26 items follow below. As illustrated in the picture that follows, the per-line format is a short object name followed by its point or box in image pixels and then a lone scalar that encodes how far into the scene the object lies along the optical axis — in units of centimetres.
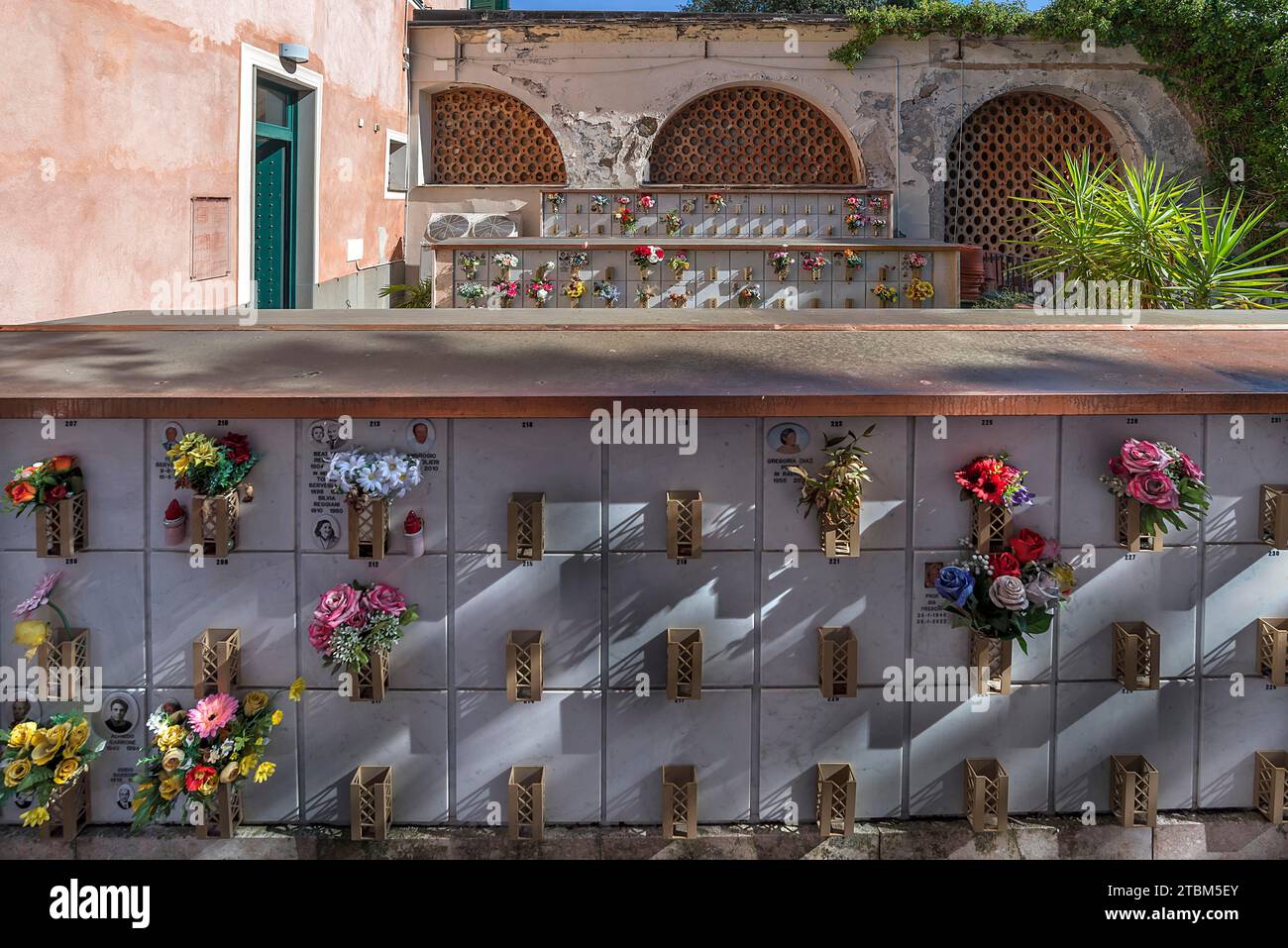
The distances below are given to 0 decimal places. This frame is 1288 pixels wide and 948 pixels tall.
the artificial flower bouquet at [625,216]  1202
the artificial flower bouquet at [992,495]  231
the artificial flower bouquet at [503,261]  796
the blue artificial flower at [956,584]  229
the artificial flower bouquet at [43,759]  227
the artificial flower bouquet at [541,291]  799
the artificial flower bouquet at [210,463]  222
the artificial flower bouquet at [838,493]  229
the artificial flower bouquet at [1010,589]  226
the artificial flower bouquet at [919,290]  836
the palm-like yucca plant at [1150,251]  470
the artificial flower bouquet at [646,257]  817
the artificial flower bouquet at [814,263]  831
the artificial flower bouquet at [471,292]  771
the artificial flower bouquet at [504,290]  795
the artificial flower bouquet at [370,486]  225
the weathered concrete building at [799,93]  1241
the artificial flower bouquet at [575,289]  802
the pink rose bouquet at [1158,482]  228
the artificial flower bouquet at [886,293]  838
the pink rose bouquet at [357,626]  230
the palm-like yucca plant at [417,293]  963
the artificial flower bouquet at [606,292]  817
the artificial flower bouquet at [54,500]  226
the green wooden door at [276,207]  866
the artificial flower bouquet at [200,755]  230
